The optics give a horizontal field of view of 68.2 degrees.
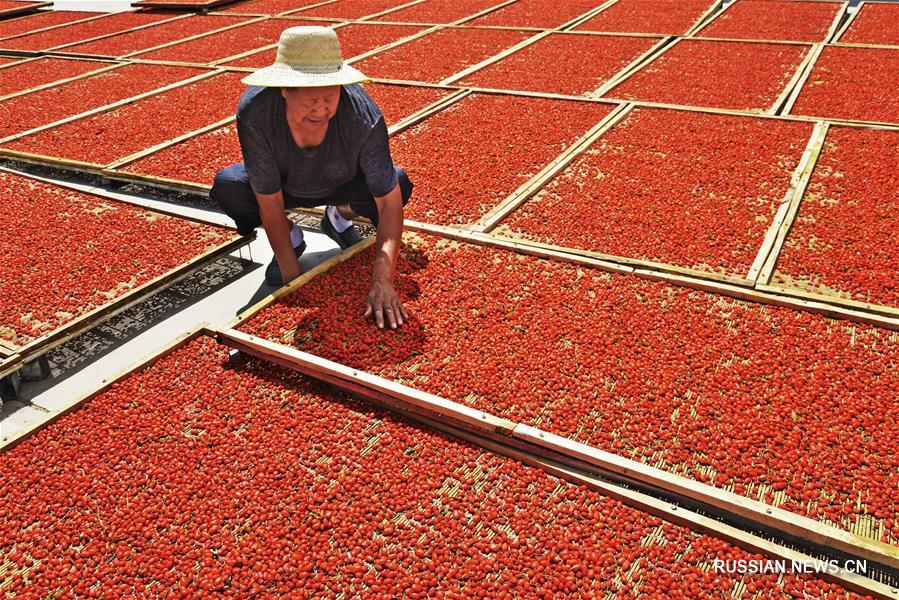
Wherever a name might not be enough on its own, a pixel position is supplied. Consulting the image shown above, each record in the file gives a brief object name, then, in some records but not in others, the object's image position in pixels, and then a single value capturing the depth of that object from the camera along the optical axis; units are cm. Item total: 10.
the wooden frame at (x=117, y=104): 566
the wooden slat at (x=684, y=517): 193
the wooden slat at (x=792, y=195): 350
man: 272
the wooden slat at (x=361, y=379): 249
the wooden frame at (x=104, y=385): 255
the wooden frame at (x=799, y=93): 521
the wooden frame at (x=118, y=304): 299
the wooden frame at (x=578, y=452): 200
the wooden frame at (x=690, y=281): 300
